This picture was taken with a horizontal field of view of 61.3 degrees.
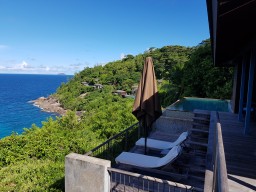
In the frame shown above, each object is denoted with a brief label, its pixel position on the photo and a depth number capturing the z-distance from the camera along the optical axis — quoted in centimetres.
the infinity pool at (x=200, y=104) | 1255
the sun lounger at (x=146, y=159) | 525
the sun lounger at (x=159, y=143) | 662
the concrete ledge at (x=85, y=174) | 423
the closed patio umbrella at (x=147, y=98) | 583
